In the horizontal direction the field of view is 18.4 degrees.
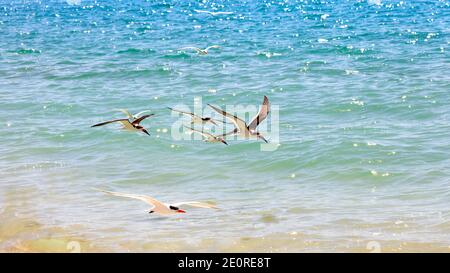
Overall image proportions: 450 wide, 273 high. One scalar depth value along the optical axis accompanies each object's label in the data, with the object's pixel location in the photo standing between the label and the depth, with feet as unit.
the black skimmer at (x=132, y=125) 63.87
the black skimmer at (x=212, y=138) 60.48
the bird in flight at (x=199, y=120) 60.73
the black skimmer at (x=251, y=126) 58.33
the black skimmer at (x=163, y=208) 55.68
